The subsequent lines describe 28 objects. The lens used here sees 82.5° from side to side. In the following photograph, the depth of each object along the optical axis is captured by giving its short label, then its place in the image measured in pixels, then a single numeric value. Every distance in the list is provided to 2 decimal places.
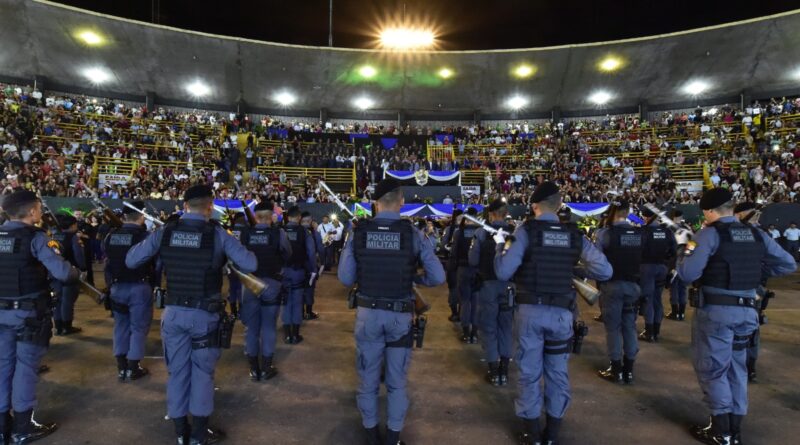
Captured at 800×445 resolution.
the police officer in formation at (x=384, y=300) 3.85
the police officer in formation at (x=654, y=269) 7.20
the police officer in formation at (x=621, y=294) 5.64
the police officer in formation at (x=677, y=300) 8.78
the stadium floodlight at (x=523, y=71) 28.33
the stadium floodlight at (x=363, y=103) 31.50
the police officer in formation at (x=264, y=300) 5.67
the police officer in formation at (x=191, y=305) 3.99
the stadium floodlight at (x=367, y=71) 28.69
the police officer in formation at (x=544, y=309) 3.96
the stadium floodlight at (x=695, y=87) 27.67
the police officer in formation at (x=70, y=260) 7.28
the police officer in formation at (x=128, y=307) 5.61
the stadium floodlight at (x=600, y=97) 29.86
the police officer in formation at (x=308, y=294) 8.64
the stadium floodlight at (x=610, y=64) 27.04
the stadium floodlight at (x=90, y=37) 23.81
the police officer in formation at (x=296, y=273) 7.13
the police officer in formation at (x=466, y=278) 7.42
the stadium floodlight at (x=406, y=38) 32.22
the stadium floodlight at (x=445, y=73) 28.83
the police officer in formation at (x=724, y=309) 4.08
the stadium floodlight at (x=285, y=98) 30.35
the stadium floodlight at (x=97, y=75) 26.27
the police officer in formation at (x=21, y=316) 4.07
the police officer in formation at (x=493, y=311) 5.63
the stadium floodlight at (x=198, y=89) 28.52
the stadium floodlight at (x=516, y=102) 31.22
